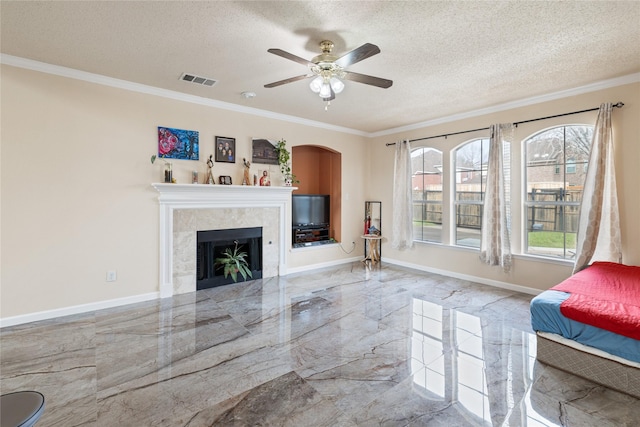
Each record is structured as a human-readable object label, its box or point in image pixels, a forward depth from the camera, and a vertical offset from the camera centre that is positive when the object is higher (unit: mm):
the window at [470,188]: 4938 +395
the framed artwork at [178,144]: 4105 +922
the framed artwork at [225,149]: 4590 +933
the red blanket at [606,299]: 2148 -698
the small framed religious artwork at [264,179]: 4977 +520
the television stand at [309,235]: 5823 -468
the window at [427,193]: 5523 +343
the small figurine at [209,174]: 4445 +537
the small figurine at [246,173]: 4801 +596
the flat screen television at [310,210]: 5831 +27
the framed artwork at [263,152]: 4973 +977
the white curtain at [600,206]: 3551 +69
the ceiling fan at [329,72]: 2436 +1220
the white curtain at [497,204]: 4445 +113
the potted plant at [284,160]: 5203 +862
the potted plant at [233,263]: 4711 -808
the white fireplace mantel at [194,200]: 4129 +164
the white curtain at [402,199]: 5742 +239
